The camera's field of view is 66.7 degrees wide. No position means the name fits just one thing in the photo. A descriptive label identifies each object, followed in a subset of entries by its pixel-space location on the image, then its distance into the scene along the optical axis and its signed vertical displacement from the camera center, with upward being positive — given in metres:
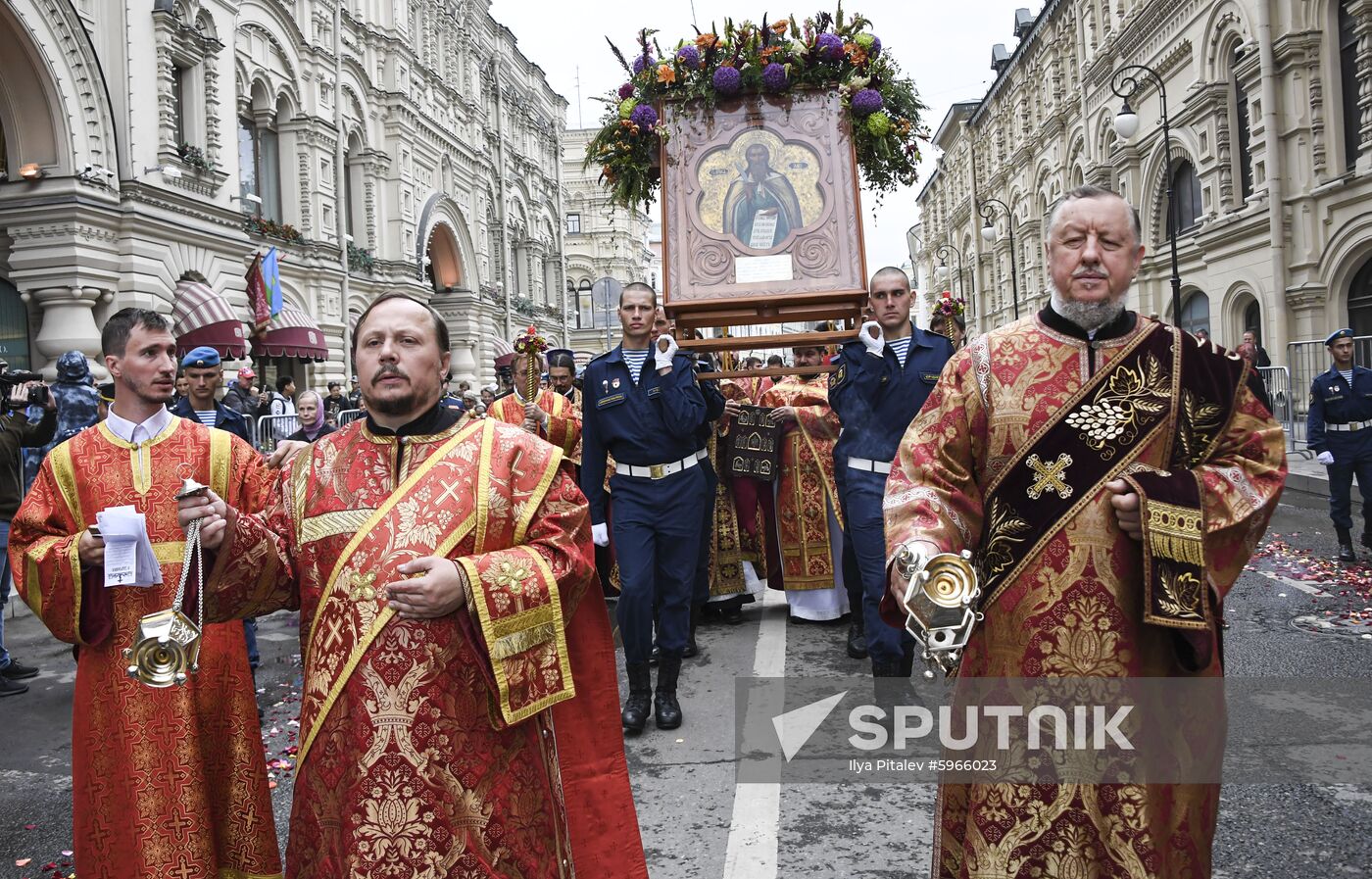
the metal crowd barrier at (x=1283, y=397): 17.30 +0.31
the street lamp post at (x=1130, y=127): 18.42 +5.55
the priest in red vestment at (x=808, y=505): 7.70 -0.51
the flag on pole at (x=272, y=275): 22.03 +3.96
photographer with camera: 6.70 +0.15
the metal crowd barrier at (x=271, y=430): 15.17 +0.47
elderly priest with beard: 2.53 -0.21
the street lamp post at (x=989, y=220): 30.87 +6.61
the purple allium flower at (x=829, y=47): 5.95 +2.22
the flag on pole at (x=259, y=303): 22.05 +3.39
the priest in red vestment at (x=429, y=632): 2.50 -0.44
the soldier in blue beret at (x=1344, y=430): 9.51 -0.16
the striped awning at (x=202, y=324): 18.81 +2.58
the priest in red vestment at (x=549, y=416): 7.32 +0.24
